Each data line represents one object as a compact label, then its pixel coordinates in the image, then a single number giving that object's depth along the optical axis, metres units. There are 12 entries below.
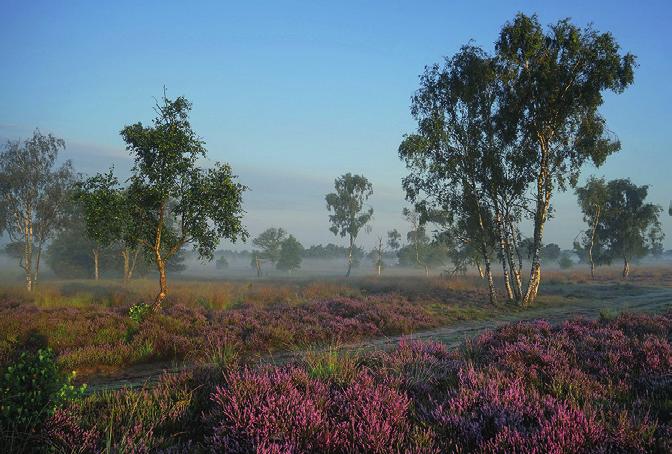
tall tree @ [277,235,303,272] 102.31
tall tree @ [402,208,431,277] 93.88
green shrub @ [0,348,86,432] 4.12
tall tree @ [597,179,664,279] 54.50
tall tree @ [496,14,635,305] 23.84
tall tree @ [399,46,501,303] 27.94
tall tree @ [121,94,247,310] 17.34
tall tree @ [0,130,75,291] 35.62
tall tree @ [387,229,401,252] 113.69
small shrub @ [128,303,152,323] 15.38
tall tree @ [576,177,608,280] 50.88
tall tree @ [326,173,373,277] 78.08
